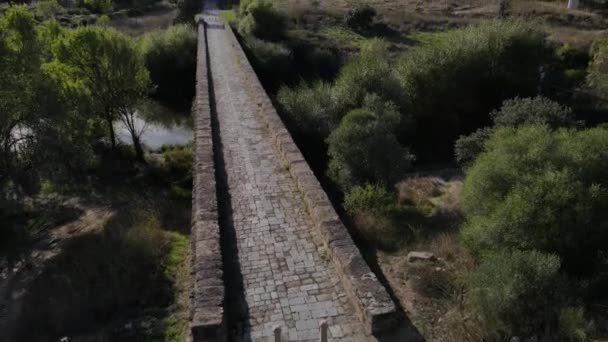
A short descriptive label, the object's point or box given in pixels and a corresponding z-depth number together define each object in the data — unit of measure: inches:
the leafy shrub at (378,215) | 411.8
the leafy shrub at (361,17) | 1330.0
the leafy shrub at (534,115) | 565.6
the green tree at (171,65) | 1029.8
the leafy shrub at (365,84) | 659.4
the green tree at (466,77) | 780.0
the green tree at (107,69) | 687.7
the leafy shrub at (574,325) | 258.1
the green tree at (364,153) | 497.7
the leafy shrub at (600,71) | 786.2
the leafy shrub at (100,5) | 1783.1
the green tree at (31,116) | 540.1
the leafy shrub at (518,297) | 272.7
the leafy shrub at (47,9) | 1547.7
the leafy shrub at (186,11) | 1312.7
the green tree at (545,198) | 320.5
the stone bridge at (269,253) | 279.9
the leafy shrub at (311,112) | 642.2
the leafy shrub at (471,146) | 584.6
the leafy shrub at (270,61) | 1049.5
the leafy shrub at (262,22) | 1219.2
